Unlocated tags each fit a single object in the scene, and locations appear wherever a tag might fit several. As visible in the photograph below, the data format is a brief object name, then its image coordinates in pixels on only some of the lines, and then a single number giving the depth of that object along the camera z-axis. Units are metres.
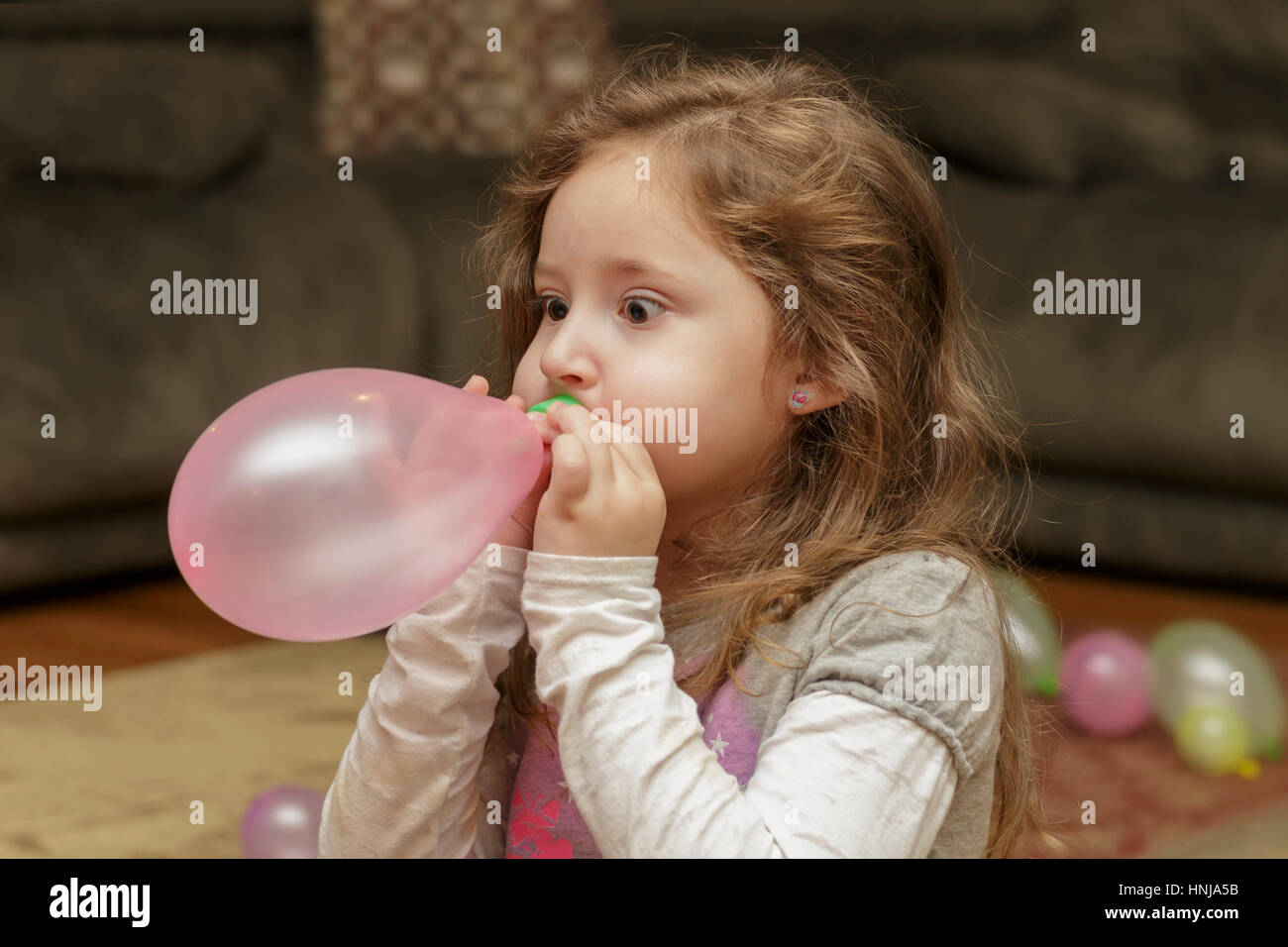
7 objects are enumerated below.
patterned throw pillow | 3.56
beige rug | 1.96
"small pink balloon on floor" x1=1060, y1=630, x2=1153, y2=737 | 2.20
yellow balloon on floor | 2.09
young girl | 1.45
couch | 2.71
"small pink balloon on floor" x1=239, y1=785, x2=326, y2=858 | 1.83
